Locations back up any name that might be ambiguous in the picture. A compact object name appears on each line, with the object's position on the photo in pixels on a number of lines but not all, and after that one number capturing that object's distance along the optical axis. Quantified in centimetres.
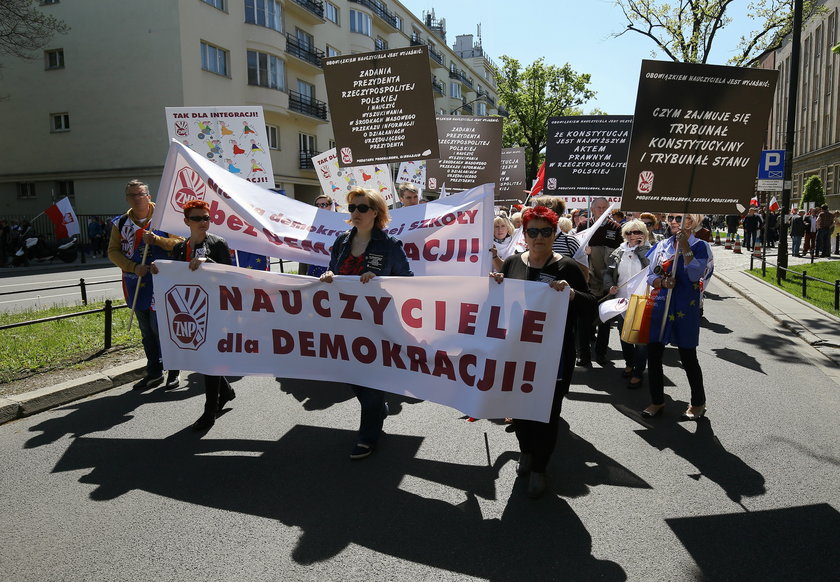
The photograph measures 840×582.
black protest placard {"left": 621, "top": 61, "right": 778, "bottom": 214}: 544
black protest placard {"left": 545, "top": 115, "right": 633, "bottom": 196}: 1125
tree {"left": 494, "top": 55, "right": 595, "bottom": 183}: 4962
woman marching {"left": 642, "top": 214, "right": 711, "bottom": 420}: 544
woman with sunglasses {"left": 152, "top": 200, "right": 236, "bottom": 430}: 529
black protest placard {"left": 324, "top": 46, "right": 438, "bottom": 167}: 775
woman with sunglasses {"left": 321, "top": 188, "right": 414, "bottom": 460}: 470
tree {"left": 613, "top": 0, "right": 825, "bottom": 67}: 2498
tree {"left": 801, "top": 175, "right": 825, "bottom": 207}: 4059
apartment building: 2809
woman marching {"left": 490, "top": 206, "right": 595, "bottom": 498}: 412
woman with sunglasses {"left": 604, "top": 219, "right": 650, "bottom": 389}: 664
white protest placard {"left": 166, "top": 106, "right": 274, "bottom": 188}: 922
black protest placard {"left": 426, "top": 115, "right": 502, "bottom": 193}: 1148
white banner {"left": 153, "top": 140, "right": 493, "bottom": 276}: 622
